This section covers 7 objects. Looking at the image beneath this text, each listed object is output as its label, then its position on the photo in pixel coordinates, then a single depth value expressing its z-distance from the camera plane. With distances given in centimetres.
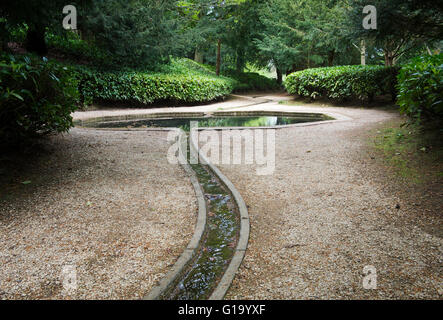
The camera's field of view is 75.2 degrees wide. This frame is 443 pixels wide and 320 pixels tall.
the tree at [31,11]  397
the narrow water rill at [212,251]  214
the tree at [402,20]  676
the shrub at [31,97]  356
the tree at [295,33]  1755
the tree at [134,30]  1176
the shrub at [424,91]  421
